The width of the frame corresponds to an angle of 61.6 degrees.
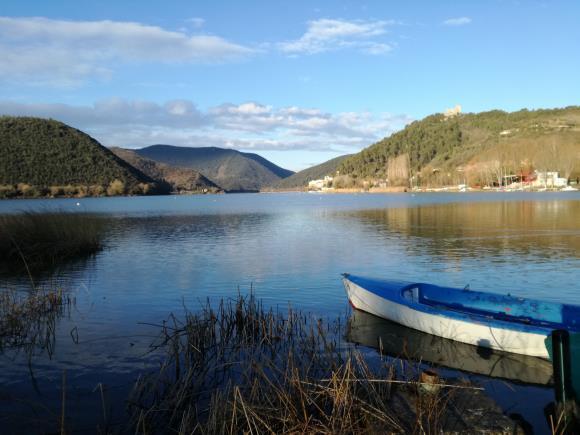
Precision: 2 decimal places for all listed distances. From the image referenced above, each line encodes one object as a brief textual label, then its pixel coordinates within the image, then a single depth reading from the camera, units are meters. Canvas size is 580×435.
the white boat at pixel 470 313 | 10.63
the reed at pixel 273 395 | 6.47
